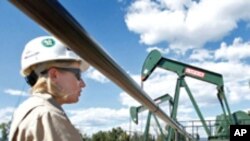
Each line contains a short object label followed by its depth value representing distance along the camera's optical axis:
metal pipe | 0.41
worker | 0.65
